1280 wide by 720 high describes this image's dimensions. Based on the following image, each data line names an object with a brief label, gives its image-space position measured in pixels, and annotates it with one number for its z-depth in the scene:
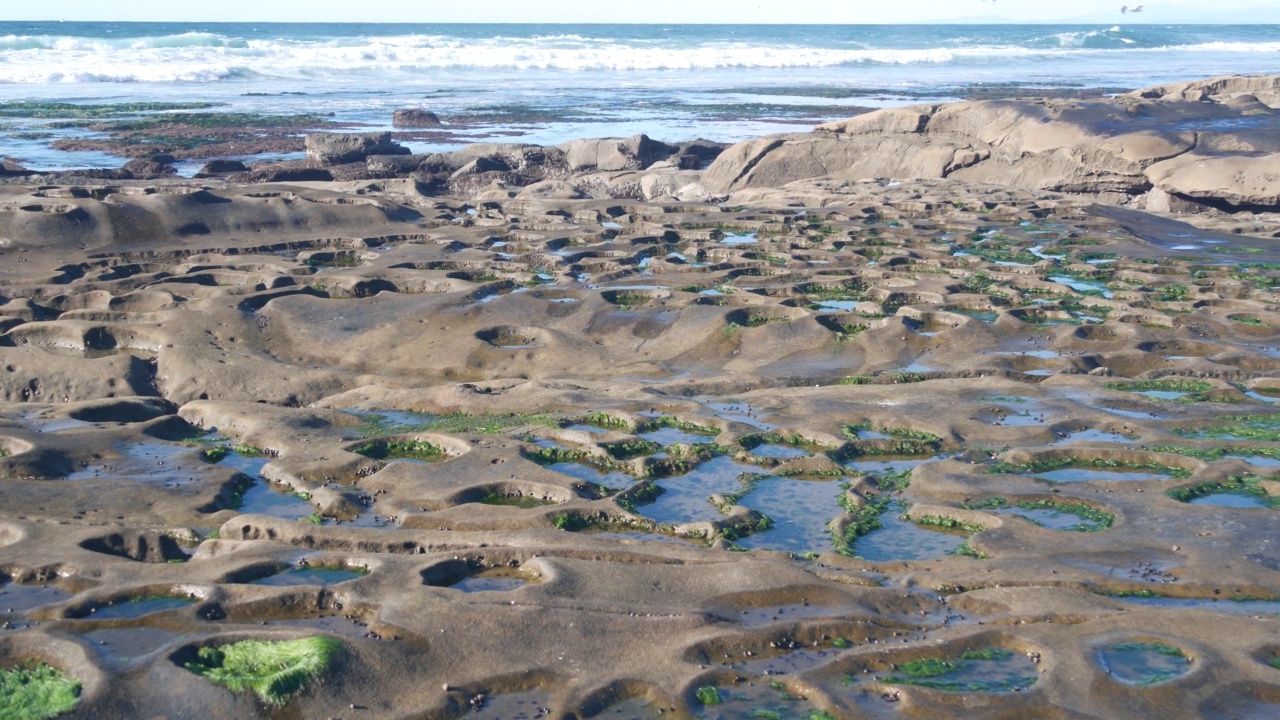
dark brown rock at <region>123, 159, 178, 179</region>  27.92
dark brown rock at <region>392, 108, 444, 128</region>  42.22
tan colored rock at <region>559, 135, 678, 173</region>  29.45
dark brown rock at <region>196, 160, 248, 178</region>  28.38
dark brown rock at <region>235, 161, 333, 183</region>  27.17
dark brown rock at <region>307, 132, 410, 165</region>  30.17
